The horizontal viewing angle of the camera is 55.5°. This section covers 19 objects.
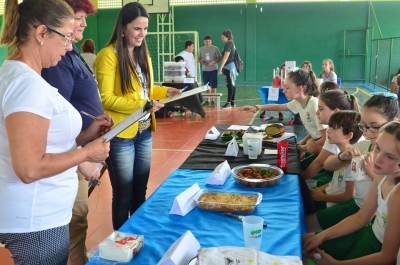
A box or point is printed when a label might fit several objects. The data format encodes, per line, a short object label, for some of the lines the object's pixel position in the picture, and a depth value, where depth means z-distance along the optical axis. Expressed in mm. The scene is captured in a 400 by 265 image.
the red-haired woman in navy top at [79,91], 1507
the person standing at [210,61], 8891
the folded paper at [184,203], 1441
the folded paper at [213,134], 2674
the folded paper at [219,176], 1791
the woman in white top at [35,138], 1025
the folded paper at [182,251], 996
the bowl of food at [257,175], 1755
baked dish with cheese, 1469
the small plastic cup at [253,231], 1134
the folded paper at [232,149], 2275
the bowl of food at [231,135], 2628
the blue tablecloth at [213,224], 1219
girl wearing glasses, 1945
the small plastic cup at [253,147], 2201
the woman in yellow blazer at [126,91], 2053
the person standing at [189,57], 8359
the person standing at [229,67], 8438
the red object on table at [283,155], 1958
